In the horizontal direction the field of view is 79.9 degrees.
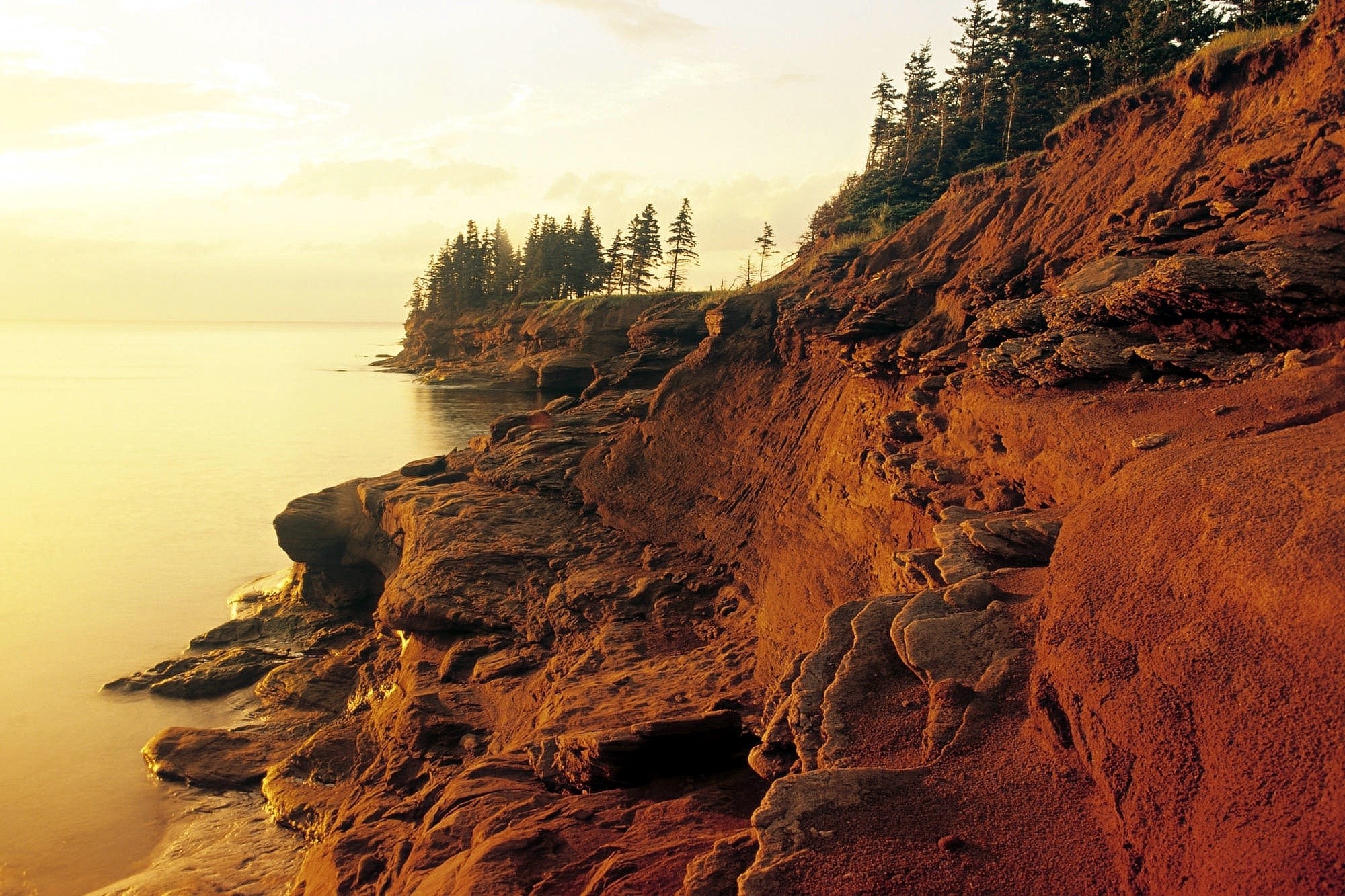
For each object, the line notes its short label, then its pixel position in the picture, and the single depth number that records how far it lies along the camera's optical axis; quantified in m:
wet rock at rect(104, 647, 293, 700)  16.16
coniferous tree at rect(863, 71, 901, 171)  42.50
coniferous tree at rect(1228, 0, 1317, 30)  18.94
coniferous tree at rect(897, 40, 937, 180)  37.16
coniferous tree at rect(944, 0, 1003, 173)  26.45
